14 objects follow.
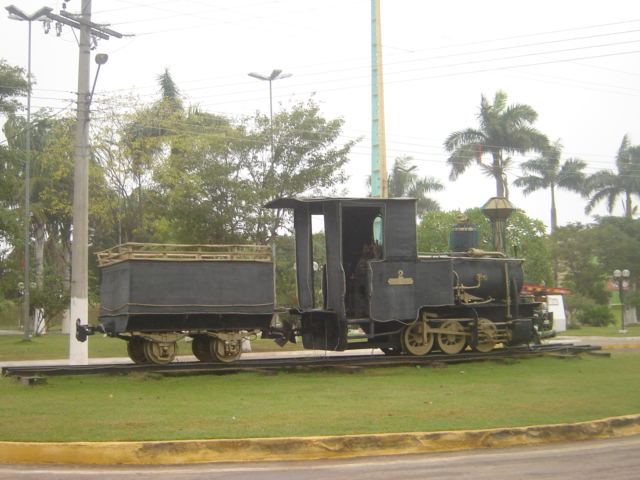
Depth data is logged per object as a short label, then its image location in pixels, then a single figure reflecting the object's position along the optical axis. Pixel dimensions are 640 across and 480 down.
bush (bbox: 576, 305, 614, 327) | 41.19
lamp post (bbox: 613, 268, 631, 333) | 32.58
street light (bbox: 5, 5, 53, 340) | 28.94
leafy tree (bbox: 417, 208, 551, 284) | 38.88
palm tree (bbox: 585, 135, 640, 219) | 64.88
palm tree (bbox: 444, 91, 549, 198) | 47.88
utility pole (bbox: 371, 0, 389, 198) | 23.23
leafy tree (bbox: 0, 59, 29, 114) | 28.08
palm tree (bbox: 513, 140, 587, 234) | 59.91
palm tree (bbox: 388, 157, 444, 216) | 55.56
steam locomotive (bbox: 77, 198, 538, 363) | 13.31
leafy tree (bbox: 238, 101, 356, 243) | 24.88
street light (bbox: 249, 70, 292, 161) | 27.77
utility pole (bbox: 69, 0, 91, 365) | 16.14
